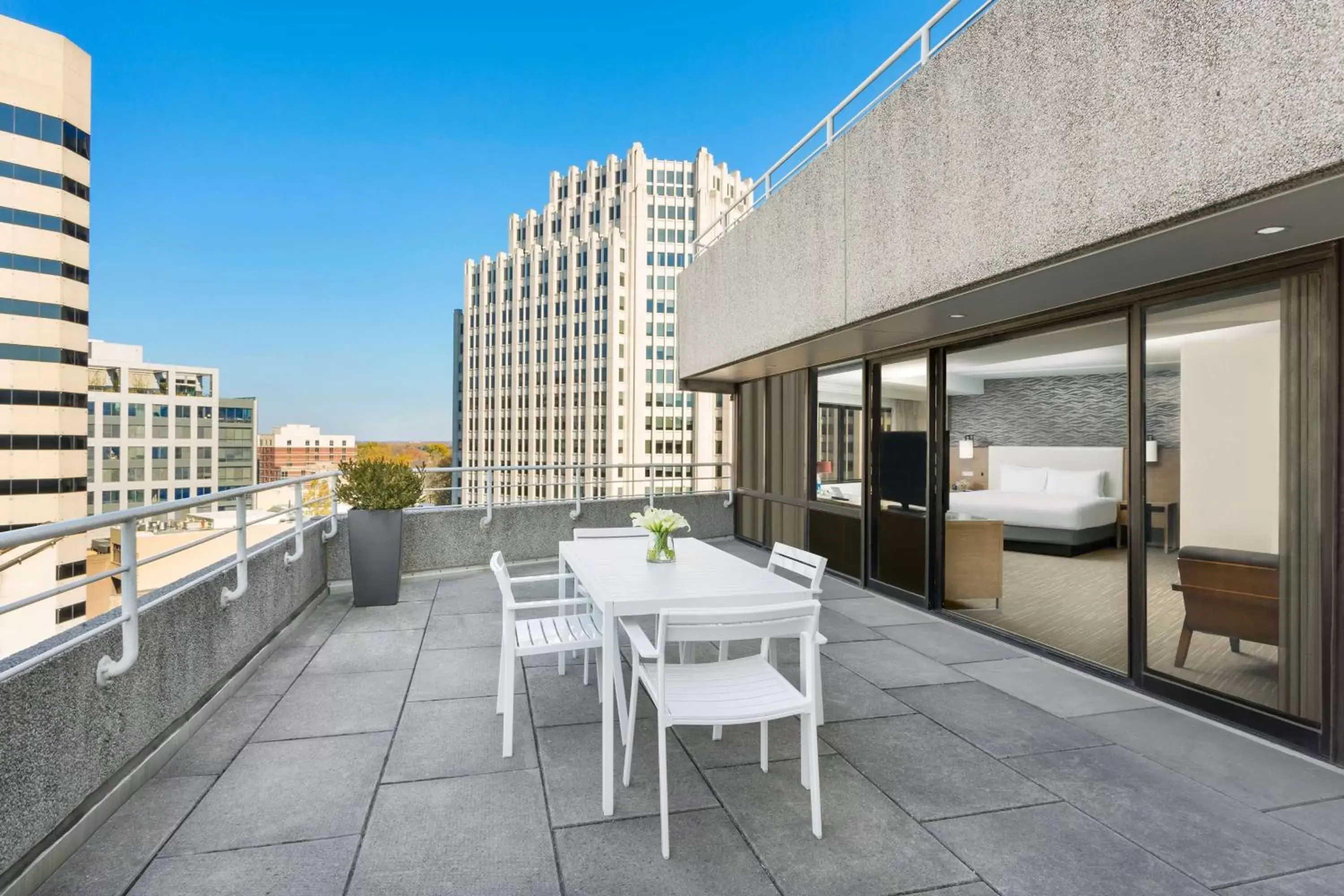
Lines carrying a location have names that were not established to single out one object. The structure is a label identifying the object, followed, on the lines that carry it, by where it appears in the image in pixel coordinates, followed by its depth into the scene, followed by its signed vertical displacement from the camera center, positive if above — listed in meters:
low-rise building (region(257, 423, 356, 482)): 120.44 +0.37
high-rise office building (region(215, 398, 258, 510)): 87.31 +1.09
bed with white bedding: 4.43 -0.34
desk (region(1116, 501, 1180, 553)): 3.74 -0.39
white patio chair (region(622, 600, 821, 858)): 2.31 -0.90
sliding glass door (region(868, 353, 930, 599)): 6.01 -0.23
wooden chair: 3.34 -0.75
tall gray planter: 5.94 -0.97
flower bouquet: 3.73 -0.43
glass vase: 3.83 -0.58
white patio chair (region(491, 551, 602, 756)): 3.15 -0.94
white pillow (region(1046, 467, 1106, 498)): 4.52 -0.22
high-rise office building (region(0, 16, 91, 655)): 45.53 +11.28
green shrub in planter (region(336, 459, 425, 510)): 6.18 -0.33
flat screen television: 5.98 -0.17
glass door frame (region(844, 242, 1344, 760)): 3.00 -0.37
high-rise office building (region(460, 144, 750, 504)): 82.19 +16.11
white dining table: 2.79 -0.65
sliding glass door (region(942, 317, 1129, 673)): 4.37 -0.28
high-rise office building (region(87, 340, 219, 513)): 73.19 +2.59
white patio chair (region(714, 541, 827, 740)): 3.31 -0.64
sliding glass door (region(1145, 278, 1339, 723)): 3.12 -0.19
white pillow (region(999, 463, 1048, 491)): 5.07 -0.21
